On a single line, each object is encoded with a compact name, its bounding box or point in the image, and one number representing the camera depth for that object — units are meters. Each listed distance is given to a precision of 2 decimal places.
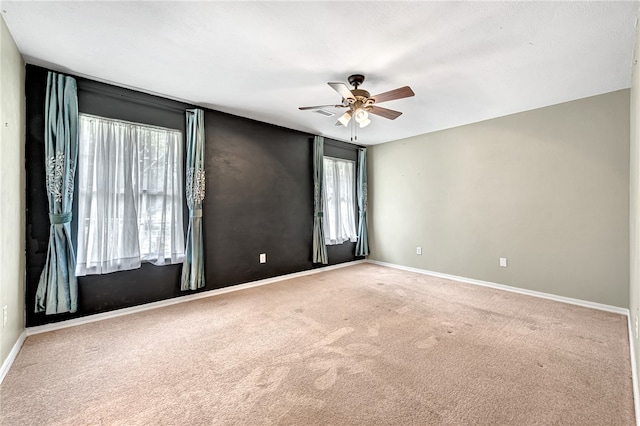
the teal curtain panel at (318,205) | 4.98
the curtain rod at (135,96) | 2.91
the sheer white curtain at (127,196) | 2.87
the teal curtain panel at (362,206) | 5.78
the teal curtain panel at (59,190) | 2.61
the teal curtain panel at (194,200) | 3.50
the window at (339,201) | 5.30
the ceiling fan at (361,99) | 2.55
